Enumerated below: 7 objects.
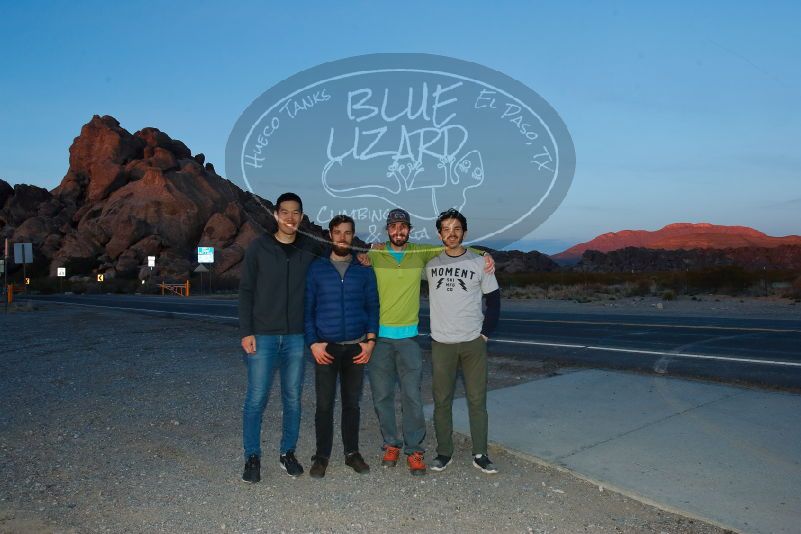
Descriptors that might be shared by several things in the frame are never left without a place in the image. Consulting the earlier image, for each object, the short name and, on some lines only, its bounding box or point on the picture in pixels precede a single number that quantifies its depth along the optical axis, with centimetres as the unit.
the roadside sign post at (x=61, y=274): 6594
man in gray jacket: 498
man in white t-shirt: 514
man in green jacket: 509
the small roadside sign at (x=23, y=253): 2794
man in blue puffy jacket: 498
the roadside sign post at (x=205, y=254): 6154
